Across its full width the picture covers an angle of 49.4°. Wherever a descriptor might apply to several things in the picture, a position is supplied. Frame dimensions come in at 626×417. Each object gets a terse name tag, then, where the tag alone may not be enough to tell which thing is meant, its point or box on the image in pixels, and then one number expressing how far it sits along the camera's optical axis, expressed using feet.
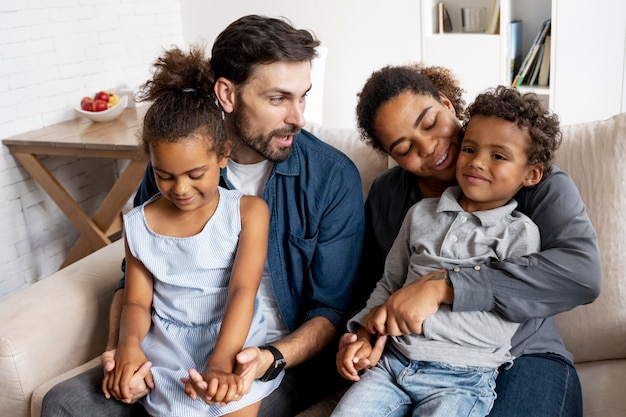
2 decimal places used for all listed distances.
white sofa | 5.27
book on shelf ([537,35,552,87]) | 12.23
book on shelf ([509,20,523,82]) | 12.55
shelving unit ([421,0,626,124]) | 11.55
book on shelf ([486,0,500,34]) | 12.45
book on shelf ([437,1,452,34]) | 13.26
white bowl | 10.93
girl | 4.88
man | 5.48
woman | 4.49
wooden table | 9.93
